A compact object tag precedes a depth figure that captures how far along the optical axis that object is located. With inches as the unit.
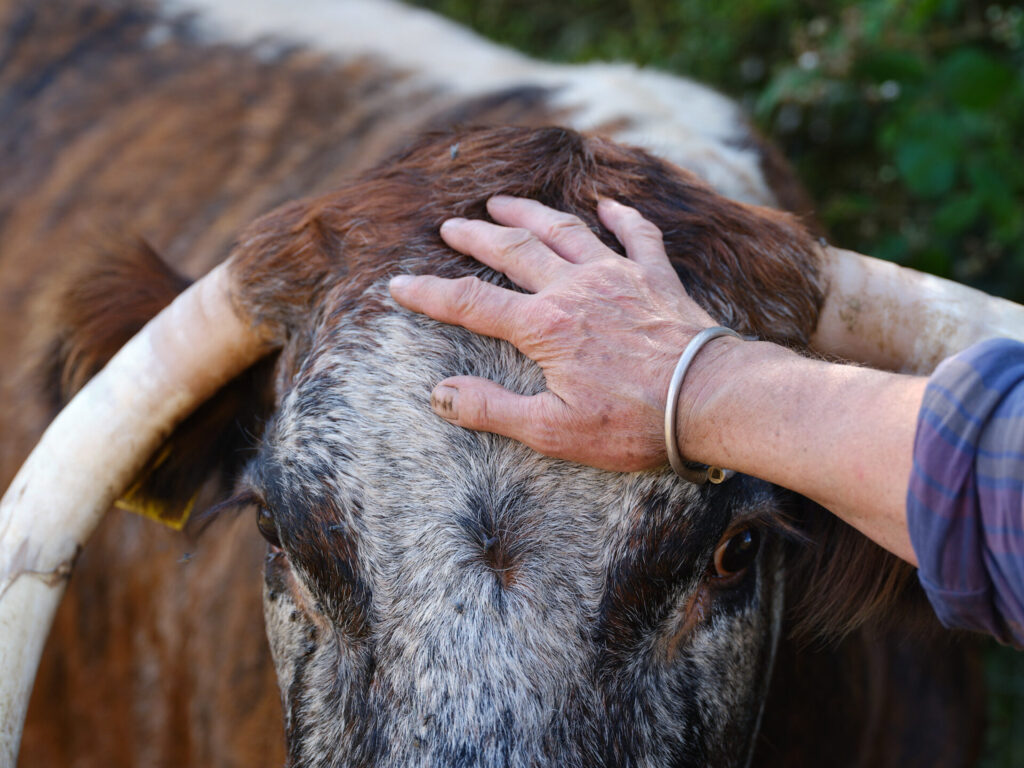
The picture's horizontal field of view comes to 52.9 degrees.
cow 63.0
